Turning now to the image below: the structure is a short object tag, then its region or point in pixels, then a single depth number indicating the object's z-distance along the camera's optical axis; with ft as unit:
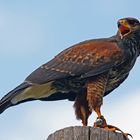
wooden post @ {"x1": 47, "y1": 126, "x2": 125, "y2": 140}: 27.76
